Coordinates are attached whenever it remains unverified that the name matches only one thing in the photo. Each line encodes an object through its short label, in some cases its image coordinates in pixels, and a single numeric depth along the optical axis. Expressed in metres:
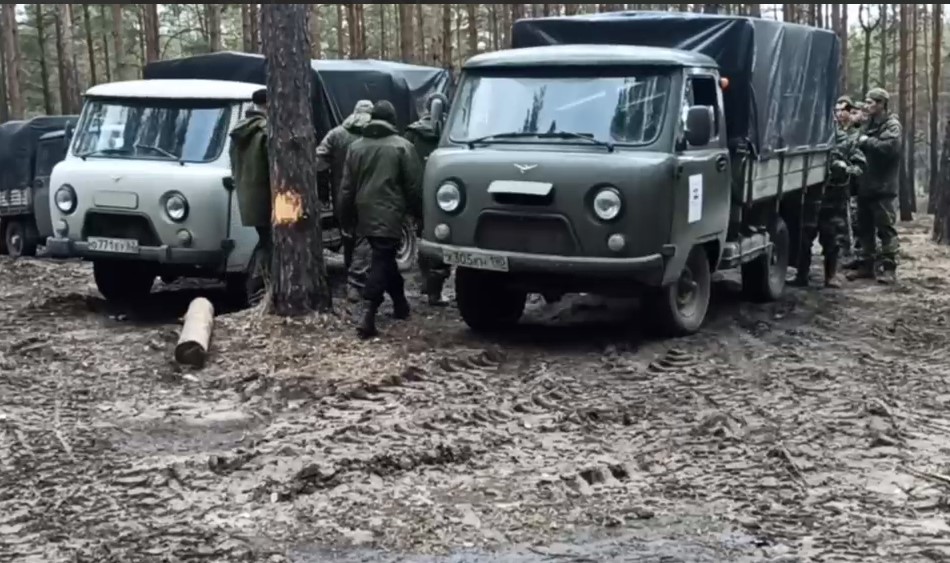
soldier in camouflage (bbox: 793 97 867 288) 12.93
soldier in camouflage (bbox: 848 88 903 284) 13.09
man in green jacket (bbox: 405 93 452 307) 11.12
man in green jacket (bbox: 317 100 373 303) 10.88
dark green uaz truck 8.77
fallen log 8.76
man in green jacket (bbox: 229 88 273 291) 10.51
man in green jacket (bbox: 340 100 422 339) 9.62
